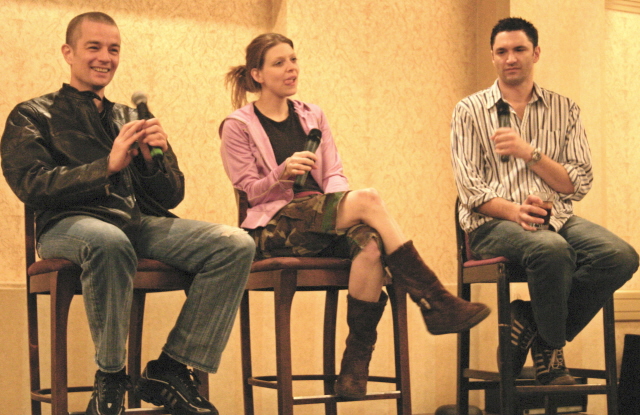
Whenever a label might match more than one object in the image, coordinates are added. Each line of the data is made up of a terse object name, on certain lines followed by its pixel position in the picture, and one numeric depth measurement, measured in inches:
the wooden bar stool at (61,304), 154.6
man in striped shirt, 190.2
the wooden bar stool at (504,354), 190.2
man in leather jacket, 151.6
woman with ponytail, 175.2
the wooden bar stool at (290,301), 174.9
